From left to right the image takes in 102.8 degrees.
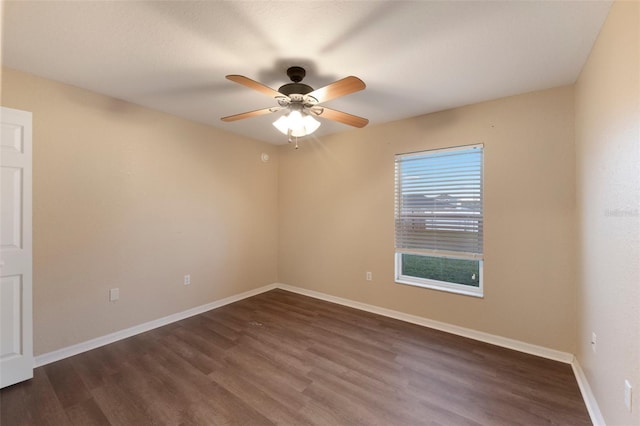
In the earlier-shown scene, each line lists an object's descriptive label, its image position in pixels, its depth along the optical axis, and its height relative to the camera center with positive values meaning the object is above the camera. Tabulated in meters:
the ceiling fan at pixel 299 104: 1.83 +0.88
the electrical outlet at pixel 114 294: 2.68 -0.84
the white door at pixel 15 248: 1.98 -0.27
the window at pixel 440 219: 2.82 -0.06
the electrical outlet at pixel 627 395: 1.25 -0.90
